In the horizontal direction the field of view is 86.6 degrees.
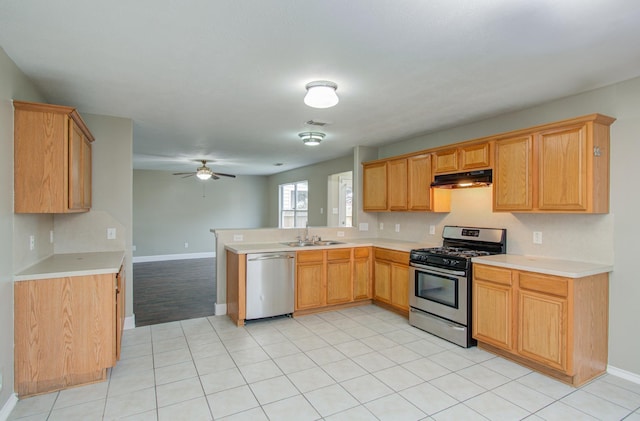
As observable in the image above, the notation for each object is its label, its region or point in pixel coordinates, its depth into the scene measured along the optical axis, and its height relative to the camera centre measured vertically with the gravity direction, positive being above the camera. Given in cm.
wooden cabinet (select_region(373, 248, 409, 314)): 418 -90
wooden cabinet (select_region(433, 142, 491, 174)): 350 +56
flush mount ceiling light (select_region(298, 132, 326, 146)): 453 +96
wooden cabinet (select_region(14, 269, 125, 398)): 237 -90
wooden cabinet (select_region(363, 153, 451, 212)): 423 +31
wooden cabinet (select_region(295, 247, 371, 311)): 428 -90
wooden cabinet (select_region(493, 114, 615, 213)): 271 +36
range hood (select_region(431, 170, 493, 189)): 350 +33
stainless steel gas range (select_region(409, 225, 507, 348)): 332 -76
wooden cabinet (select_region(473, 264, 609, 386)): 258 -91
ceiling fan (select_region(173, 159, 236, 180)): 672 +71
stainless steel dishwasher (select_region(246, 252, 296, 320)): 393 -89
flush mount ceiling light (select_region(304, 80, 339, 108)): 276 +93
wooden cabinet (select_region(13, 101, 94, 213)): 243 +37
